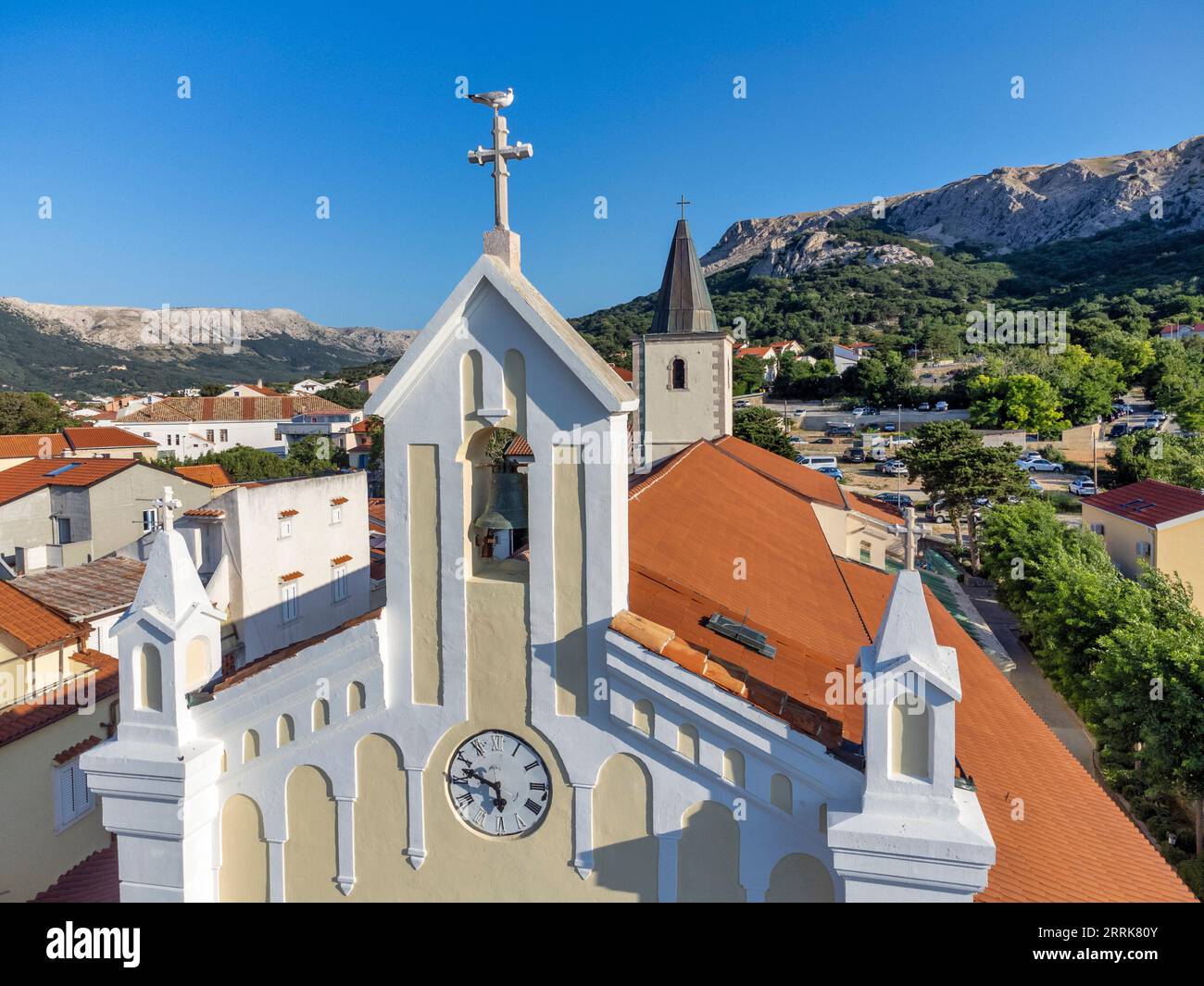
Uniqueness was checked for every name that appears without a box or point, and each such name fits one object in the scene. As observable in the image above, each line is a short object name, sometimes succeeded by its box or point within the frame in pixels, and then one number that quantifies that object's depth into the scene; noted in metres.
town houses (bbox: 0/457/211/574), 25.92
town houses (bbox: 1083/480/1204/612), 29.27
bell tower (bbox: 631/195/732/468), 30.38
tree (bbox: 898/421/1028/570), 44.56
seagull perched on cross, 6.48
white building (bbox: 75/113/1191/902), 5.99
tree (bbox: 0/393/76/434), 73.94
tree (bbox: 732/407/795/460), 60.62
